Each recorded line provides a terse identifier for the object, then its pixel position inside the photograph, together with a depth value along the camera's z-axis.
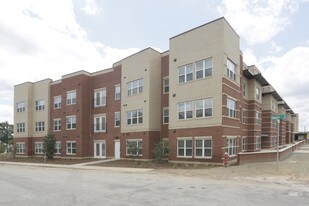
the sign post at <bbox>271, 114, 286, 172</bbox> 14.04
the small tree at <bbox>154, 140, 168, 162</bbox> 19.55
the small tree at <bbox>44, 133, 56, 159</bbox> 27.86
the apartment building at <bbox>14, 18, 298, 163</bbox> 18.12
